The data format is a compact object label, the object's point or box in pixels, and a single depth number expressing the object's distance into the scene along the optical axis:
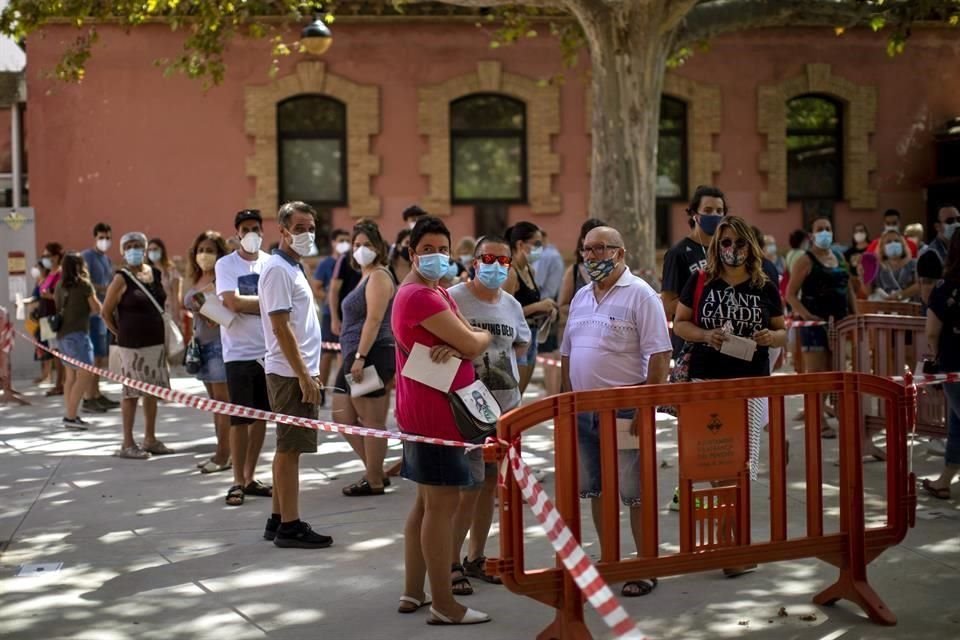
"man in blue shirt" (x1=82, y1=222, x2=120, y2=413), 13.92
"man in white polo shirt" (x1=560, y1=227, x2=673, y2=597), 6.62
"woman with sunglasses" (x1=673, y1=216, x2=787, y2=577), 7.04
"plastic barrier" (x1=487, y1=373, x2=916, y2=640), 5.49
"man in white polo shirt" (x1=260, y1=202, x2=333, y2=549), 7.43
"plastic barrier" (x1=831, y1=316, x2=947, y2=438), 9.12
